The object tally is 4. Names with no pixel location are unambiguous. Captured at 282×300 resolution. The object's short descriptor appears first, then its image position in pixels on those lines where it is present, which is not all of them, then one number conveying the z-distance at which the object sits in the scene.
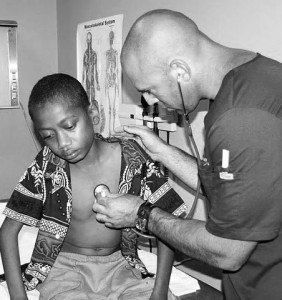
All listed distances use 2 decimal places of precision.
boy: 1.46
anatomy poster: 3.18
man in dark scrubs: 0.96
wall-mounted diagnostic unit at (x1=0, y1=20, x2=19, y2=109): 3.74
